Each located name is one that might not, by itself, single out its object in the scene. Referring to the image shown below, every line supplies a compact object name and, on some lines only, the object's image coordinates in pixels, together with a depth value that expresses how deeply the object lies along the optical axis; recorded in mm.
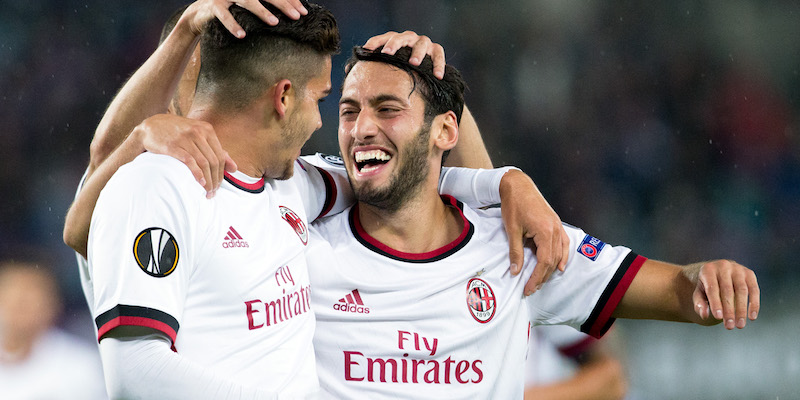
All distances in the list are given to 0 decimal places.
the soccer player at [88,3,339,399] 8543
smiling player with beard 8937
